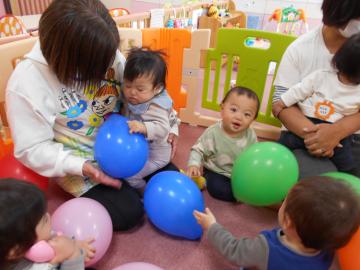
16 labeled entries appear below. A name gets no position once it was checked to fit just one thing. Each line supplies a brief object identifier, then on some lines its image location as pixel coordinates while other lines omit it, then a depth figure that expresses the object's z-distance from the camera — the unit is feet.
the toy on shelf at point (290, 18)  10.75
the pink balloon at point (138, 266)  2.84
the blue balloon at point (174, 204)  3.59
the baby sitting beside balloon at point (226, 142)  4.39
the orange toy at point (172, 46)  5.85
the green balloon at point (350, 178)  3.32
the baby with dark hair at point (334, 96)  4.00
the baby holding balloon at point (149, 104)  3.85
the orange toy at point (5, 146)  4.29
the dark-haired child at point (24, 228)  2.16
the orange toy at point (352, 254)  2.92
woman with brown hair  3.00
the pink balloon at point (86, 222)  3.17
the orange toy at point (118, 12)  9.55
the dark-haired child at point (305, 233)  2.42
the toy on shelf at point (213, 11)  10.33
